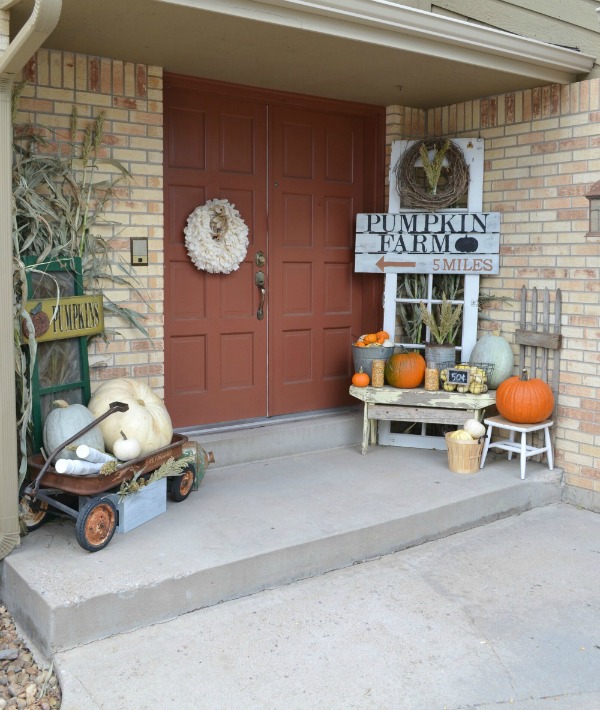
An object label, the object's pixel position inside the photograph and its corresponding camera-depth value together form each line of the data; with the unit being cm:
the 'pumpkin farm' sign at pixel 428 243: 553
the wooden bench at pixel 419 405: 525
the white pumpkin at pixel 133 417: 403
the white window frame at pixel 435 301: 559
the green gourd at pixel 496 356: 542
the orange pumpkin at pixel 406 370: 547
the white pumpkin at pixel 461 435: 505
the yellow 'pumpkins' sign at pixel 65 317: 396
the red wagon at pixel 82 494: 362
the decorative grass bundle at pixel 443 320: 558
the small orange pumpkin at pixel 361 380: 548
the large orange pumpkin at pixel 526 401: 500
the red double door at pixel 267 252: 525
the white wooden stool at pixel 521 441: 504
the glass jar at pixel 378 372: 547
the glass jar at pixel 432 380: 539
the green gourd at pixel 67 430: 383
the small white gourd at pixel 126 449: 384
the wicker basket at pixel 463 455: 504
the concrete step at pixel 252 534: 333
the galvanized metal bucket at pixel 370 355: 555
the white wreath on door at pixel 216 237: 520
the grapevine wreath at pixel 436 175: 560
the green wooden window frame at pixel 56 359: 399
